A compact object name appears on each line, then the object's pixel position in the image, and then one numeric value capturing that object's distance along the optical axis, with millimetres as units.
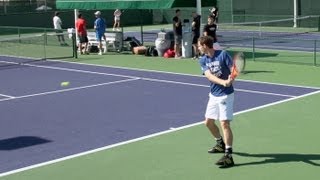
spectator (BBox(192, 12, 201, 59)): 21578
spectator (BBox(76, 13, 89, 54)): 24641
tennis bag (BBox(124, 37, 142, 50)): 25438
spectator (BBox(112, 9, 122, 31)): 35088
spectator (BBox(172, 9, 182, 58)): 22000
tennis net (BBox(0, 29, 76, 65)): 24502
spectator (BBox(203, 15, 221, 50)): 18062
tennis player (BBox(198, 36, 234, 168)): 7824
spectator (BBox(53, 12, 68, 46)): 28020
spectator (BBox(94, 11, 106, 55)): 24141
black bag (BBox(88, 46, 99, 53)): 25875
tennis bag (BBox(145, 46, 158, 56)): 23547
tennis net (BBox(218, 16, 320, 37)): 33691
